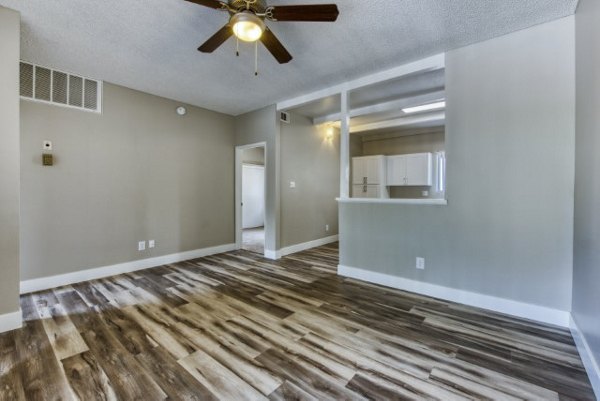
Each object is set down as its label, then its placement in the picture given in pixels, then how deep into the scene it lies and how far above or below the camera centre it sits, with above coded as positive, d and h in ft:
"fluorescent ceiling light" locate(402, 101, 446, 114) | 14.81 +5.42
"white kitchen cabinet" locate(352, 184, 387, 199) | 21.11 +0.77
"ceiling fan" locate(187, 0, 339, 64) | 5.84 +4.17
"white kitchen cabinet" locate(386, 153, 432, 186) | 19.66 +2.36
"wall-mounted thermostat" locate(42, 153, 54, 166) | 10.32 +1.48
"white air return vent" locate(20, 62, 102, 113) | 9.98 +4.37
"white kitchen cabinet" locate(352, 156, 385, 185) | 21.02 +2.47
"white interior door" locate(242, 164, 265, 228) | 28.19 +0.37
